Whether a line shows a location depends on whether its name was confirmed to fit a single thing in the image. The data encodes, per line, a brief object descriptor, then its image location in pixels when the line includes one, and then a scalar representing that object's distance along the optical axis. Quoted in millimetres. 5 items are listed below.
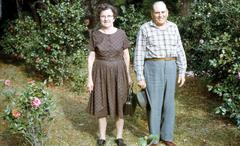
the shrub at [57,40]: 6840
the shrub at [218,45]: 5246
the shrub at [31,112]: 4066
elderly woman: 4215
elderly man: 4102
